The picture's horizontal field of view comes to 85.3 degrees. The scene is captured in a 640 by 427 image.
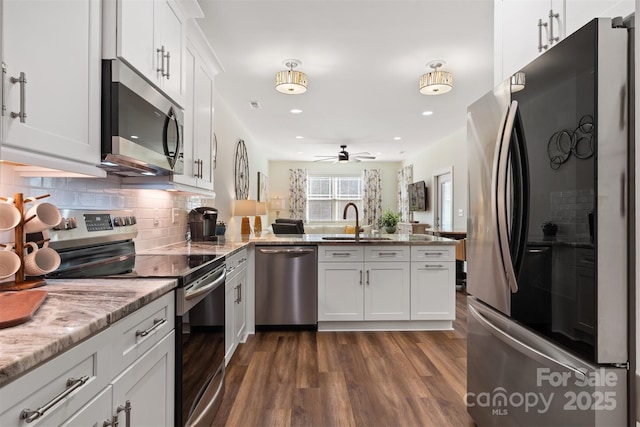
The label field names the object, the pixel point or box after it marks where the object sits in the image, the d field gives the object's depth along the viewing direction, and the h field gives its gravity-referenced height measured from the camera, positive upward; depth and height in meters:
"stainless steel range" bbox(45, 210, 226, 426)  1.43 -0.29
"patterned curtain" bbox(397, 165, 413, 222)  9.13 +0.72
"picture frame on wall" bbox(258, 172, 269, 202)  7.75 +0.66
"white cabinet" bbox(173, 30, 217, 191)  2.40 +0.72
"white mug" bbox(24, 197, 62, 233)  1.24 -0.01
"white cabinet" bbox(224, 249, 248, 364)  2.46 -0.67
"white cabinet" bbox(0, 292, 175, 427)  0.68 -0.42
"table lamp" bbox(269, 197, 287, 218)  7.80 +0.25
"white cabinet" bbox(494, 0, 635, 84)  1.11 +0.75
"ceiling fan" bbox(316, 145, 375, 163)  7.40 +1.38
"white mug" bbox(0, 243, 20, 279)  1.13 -0.16
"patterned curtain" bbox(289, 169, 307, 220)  10.11 +0.80
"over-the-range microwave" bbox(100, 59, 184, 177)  1.44 +0.42
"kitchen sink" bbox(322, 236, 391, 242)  3.49 -0.24
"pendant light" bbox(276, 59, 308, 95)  3.47 +1.37
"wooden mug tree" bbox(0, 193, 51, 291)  1.20 -0.12
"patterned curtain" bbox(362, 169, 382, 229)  10.20 +0.71
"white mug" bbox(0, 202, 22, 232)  1.15 -0.01
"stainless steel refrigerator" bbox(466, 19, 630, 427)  1.00 -0.07
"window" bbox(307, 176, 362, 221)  10.30 +0.64
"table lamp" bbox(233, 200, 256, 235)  4.86 +0.10
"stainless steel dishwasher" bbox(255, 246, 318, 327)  3.35 -0.72
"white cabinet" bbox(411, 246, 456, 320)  3.38 -0.66
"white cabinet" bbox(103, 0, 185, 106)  1.46 +0.86
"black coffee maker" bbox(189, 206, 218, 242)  3.27 -0.09
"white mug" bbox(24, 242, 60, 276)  1.22 -0.17
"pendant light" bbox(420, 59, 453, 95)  3.50 +1.38
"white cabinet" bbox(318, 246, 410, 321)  3.35 -0.65
